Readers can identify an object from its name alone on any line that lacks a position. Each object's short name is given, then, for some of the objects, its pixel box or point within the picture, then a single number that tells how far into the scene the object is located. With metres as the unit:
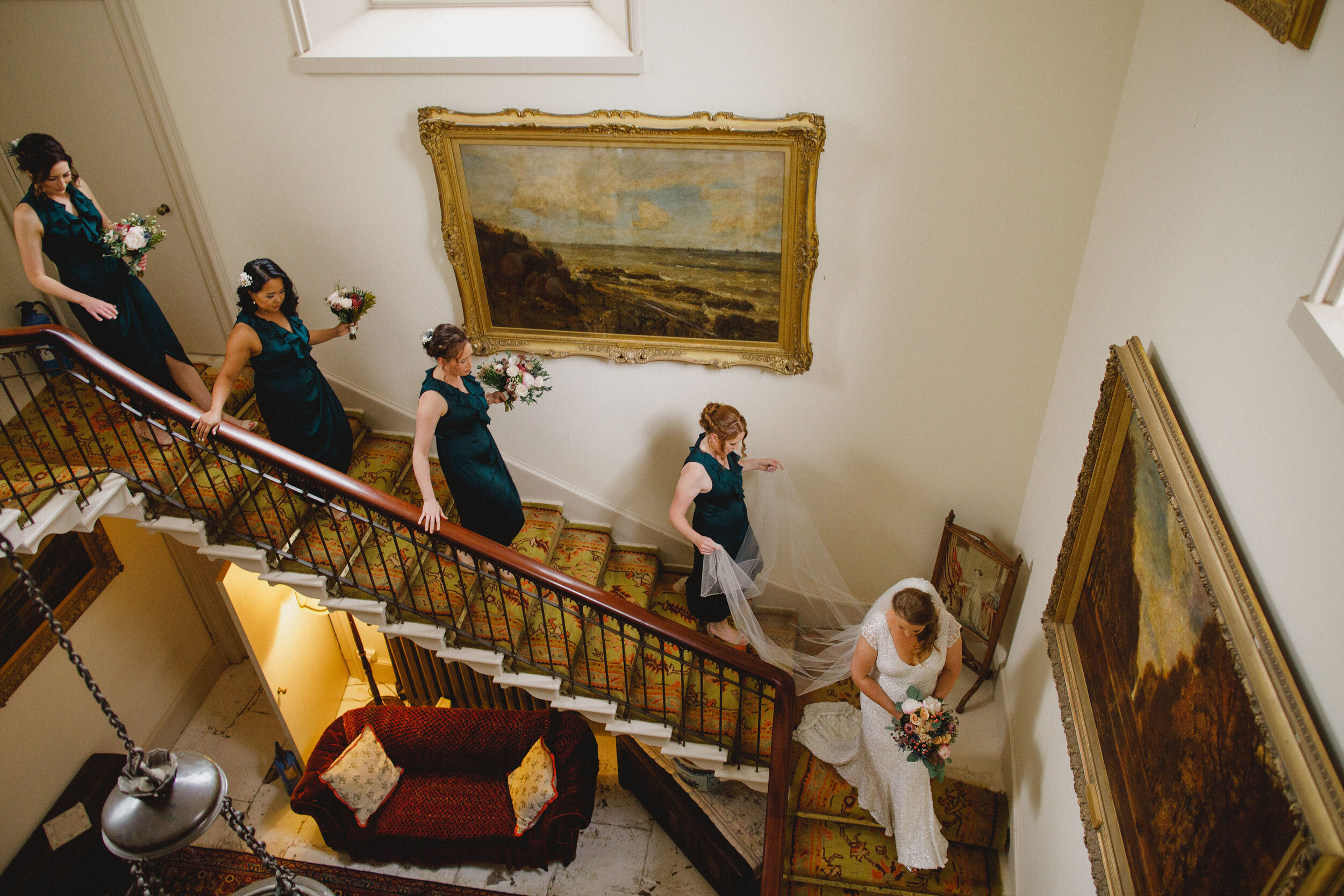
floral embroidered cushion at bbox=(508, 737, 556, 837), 5.47
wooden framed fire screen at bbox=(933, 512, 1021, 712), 4.72
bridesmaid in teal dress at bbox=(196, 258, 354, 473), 4.09
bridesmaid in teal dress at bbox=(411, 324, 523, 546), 4.07
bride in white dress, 4.12
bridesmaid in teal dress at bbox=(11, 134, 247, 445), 3.95
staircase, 4.09
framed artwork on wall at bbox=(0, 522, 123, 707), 5.36
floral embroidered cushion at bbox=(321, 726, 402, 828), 5.51
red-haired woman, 4.53
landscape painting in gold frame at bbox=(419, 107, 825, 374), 4.23
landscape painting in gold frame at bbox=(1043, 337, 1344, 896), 1.76
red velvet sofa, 5.51
